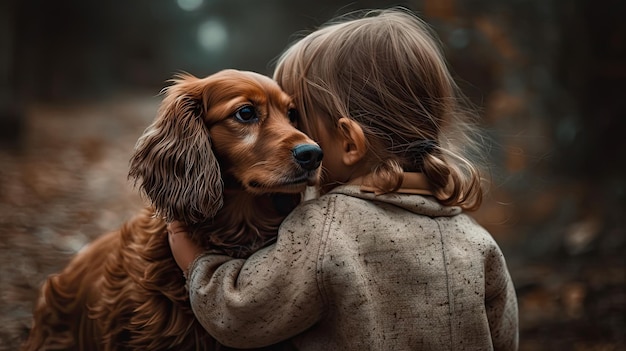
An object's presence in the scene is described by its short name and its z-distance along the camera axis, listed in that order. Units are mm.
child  1684
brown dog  1768
